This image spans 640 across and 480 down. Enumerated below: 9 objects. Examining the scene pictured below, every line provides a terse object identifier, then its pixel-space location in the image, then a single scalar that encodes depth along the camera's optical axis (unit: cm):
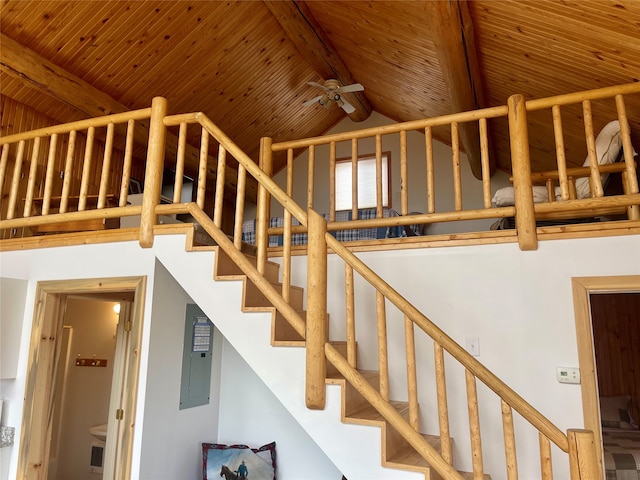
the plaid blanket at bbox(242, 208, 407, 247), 396
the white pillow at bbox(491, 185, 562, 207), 351
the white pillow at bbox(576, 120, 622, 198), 306
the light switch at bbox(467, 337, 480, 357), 277
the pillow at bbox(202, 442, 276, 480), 329
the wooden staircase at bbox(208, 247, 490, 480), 218
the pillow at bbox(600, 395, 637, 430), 495
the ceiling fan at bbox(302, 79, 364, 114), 522
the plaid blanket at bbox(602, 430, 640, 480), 367
